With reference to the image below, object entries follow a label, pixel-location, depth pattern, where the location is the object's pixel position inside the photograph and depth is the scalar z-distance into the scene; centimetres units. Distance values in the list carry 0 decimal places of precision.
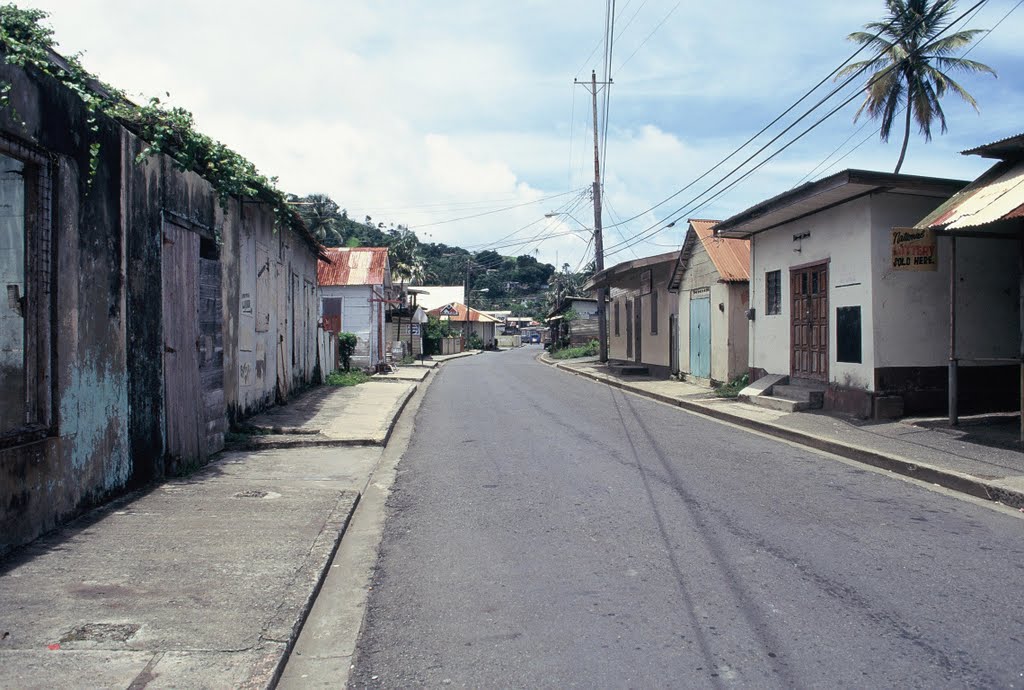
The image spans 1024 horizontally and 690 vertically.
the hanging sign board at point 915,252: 1079
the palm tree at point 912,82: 2548
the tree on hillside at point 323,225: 5544
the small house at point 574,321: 4888
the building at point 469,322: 6479
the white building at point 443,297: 7325
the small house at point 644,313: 2359
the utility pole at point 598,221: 3064
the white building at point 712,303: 1873
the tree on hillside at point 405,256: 6053
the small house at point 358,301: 3114
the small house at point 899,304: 1213
